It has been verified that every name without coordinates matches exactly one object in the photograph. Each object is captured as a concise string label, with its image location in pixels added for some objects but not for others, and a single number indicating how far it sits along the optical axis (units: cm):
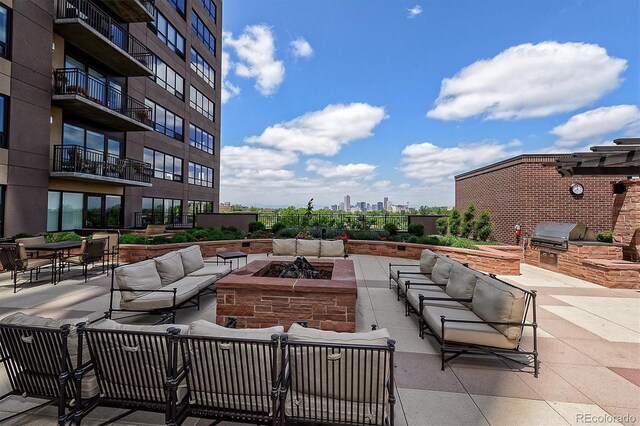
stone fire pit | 391
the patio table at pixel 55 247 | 667
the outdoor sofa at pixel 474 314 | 321
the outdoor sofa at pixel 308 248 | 799
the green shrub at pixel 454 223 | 1352
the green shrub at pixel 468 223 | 1266
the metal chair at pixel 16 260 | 622
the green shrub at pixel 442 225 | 1442
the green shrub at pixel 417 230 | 1301
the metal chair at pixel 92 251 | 713
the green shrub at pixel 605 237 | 880
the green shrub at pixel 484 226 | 1166
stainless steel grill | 856
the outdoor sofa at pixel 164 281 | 418
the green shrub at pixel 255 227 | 1404
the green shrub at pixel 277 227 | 1358
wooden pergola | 660
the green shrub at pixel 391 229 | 1272
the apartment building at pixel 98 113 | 956
